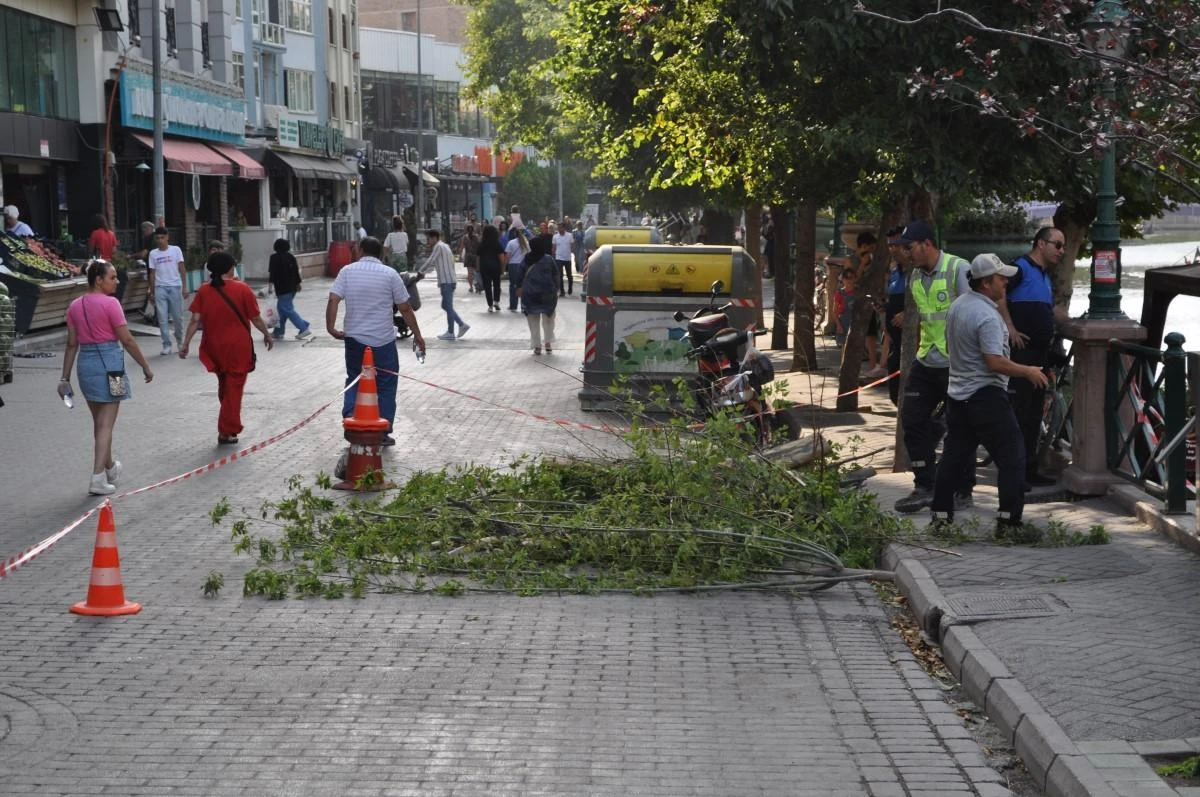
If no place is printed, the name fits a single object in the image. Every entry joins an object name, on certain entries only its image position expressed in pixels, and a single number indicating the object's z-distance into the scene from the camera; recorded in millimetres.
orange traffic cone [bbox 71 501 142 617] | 7898
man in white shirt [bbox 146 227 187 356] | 23688
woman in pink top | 11789
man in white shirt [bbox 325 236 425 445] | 13805
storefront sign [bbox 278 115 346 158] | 53884
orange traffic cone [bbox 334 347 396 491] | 11703
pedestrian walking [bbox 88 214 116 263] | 28766
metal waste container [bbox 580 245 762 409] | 17922
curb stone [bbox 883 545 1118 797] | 5328
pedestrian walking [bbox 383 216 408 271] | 37150
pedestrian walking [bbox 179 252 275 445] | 14117
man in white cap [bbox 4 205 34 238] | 27734
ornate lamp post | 10883
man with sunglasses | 10859
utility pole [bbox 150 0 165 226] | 34750
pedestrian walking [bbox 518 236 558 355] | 23359
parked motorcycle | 13119
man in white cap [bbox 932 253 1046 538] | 9273
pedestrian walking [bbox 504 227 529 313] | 33031
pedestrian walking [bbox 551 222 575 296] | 40719
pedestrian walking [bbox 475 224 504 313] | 33344
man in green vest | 10484
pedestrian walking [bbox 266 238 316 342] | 26250
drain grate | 7543
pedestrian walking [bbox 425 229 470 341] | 26969
